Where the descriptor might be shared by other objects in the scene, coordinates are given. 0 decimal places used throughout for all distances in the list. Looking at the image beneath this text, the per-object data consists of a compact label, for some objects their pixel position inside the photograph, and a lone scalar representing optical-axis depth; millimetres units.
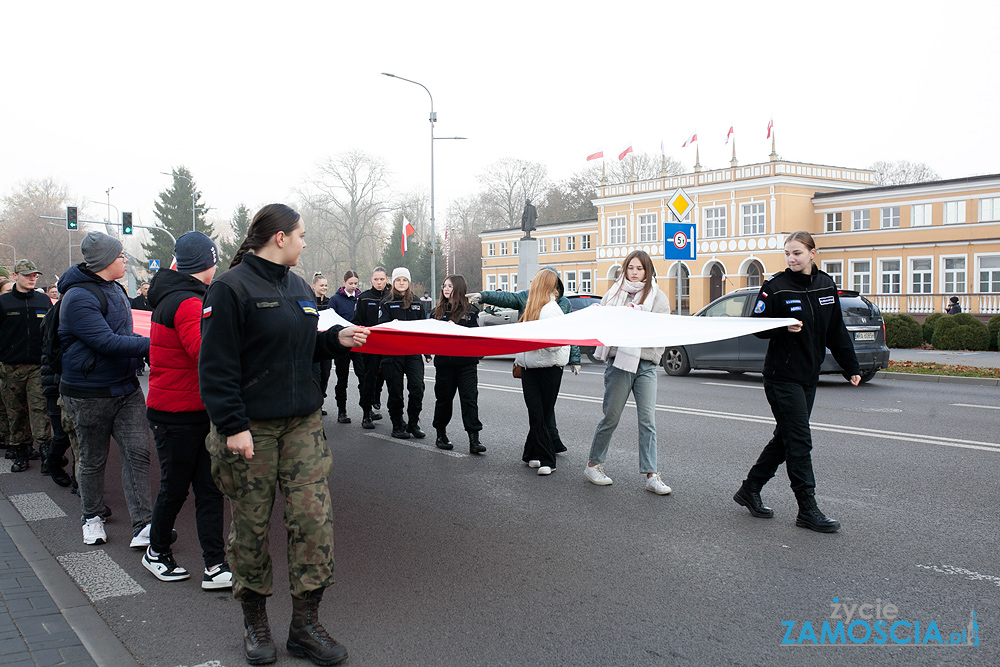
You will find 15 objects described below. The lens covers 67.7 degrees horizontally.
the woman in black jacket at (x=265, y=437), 3418
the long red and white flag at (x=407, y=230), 37356
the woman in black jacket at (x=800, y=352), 5316
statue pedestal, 24406
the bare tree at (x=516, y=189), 95450
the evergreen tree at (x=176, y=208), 75375
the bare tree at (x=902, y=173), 76688
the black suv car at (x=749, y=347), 14070
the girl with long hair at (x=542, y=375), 7191
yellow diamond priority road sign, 19547
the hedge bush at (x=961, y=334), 23422
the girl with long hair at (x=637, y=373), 6414
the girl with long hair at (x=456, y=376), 8297
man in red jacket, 4422
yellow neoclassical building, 45031
